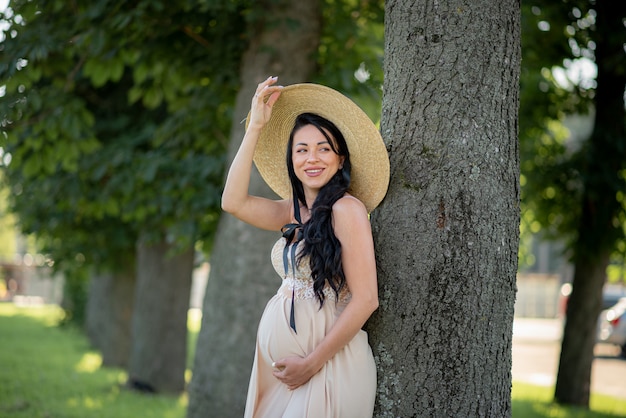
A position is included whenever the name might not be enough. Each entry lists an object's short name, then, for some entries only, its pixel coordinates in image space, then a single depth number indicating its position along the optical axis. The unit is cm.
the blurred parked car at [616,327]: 1839
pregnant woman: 302
